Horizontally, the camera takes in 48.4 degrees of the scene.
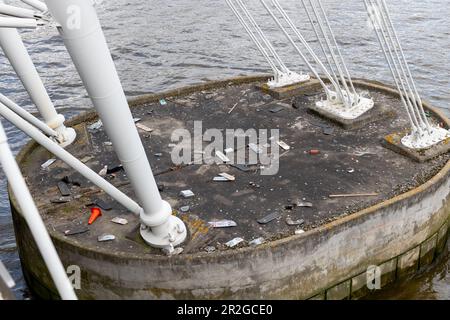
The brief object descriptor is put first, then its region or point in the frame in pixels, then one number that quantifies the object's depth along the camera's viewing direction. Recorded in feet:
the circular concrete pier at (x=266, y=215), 32.43
